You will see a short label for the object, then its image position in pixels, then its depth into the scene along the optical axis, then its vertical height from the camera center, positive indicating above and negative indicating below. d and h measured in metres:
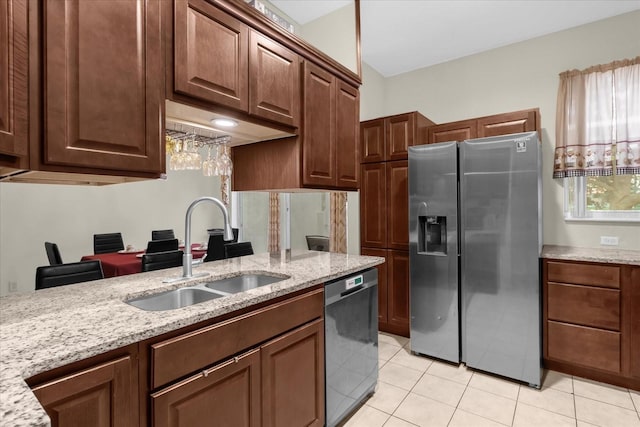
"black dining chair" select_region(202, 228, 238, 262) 3.47 -0.39
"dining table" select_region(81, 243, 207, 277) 2.96 -0.47
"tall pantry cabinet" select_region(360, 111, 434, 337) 3.26 +0.07
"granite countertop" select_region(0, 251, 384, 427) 0.75 -0.37
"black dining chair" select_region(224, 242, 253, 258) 2.91 -0.35
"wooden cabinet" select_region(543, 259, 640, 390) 2.29 -0.81
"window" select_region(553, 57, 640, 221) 2.78 +0.61
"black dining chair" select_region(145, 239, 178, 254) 3.20 -0.34
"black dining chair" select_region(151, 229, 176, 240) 4.29 -0.29
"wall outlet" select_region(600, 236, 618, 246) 2.92 -0.28
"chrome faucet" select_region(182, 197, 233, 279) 1.71 -0.10
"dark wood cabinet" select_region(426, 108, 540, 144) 2.96 +0.83
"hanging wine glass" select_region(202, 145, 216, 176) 2.34 +0.34
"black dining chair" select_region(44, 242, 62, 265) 2.92 -0.38
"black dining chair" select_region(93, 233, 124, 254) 3.85 -0.36
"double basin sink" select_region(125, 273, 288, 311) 1.55 -0.43
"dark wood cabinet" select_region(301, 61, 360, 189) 2.10 +0.57
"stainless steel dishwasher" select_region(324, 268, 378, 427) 1.85 -0.82
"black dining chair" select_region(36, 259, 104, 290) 1.85 -0.36
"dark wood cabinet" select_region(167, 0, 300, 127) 1.43 +0.75
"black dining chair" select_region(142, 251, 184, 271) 2.38 -0.36
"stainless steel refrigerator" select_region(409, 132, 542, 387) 2.41 -0.34
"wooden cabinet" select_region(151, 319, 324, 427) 1.13 -0.73
